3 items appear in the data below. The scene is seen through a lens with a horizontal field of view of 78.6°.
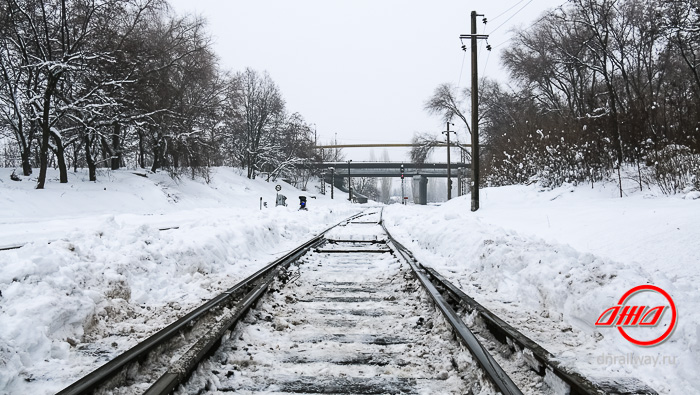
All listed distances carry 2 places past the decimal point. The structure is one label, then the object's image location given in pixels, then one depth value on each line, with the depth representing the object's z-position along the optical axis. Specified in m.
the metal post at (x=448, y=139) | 45.81
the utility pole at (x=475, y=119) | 16.75
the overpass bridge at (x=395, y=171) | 76.77
